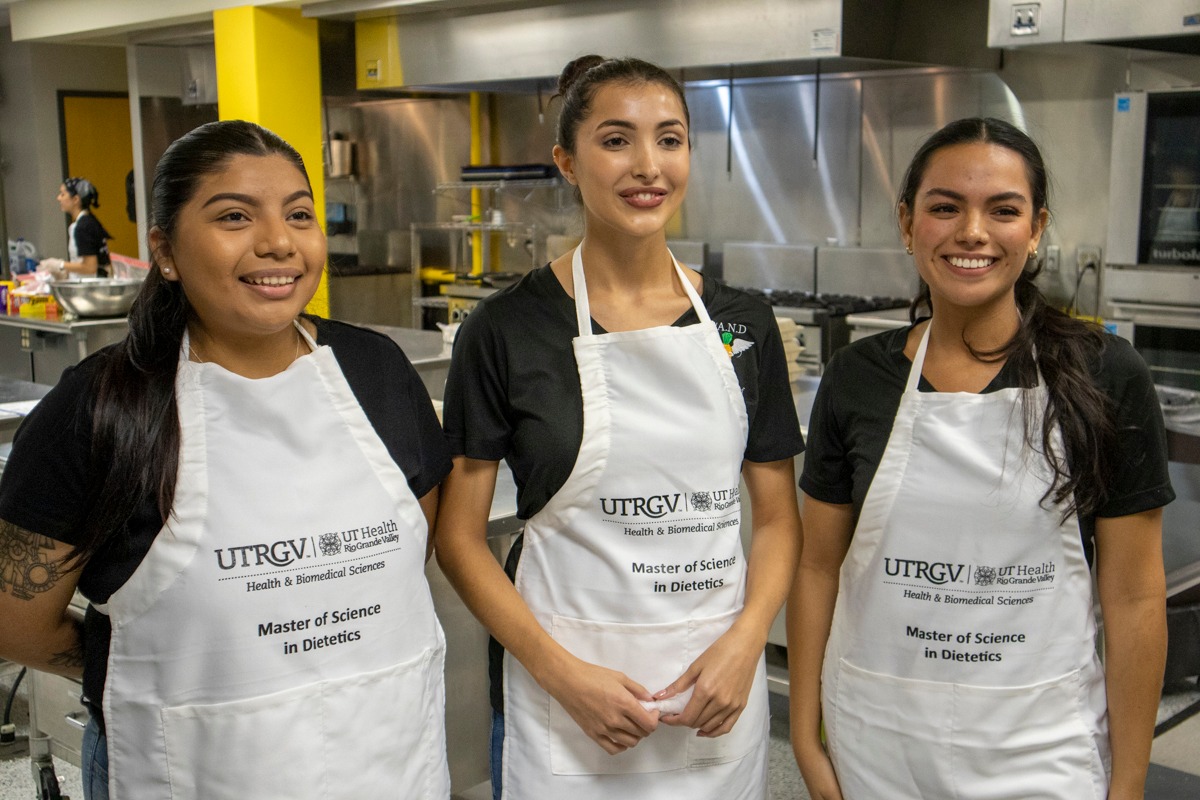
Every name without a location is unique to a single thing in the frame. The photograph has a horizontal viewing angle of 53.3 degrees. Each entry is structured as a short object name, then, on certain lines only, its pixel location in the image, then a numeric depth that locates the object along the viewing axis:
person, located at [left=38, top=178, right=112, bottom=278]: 6.84
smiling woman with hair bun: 1.45
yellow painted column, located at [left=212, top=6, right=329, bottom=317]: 6.32
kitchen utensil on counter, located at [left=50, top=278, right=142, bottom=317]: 5.04
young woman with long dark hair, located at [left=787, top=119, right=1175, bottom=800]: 1.39
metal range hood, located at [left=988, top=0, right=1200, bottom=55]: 3.45
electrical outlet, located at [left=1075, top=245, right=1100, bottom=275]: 4.73
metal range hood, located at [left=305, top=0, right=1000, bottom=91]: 4.43
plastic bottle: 8.27
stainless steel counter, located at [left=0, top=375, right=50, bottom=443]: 2.86
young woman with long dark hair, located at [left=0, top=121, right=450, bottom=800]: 1.27
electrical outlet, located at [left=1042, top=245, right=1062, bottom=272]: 4.84
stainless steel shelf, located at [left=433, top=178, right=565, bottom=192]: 6.26
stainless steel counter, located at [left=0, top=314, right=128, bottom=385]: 5.10
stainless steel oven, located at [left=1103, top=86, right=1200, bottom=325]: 3.97
